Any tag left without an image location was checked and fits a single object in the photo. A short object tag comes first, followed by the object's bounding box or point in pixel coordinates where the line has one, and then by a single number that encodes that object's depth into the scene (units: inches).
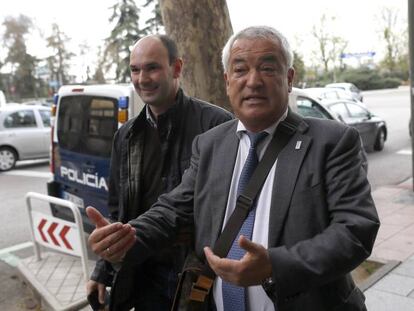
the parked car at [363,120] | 443.5
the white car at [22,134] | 469.1
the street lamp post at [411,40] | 271.9
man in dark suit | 53.2
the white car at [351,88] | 1079.7
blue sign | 2246.6
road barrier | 160.1
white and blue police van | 196.1
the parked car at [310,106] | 312.7
